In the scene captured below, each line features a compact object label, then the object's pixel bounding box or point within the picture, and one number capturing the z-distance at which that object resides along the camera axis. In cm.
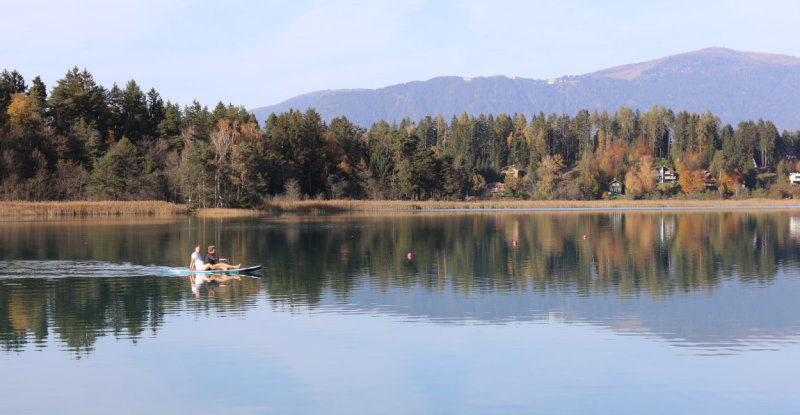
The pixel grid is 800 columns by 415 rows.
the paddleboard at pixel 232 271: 3362
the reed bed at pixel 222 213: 9352
